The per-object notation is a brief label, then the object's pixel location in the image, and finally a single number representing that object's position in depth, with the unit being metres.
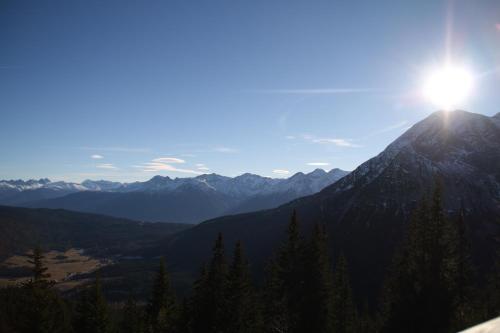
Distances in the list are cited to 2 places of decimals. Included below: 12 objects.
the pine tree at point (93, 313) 49.12
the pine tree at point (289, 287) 40.81
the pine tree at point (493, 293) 43.78
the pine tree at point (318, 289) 40.34
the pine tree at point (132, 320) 51.97
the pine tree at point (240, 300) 42.34
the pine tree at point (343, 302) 53.33
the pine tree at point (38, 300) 42.16
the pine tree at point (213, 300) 42.12
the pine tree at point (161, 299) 48.88
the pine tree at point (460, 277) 36.38
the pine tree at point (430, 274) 36.50
